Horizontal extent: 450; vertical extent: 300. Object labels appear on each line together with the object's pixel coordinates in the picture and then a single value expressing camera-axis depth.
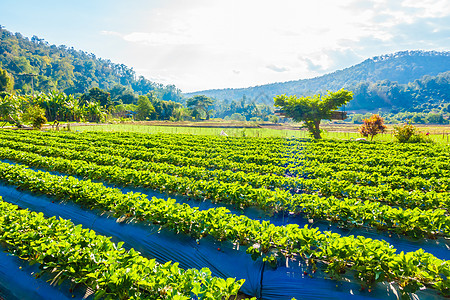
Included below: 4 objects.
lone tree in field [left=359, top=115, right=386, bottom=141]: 24.53
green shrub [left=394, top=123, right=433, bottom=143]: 21.64
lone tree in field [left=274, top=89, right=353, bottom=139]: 25.39
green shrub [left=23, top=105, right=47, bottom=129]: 29.38
